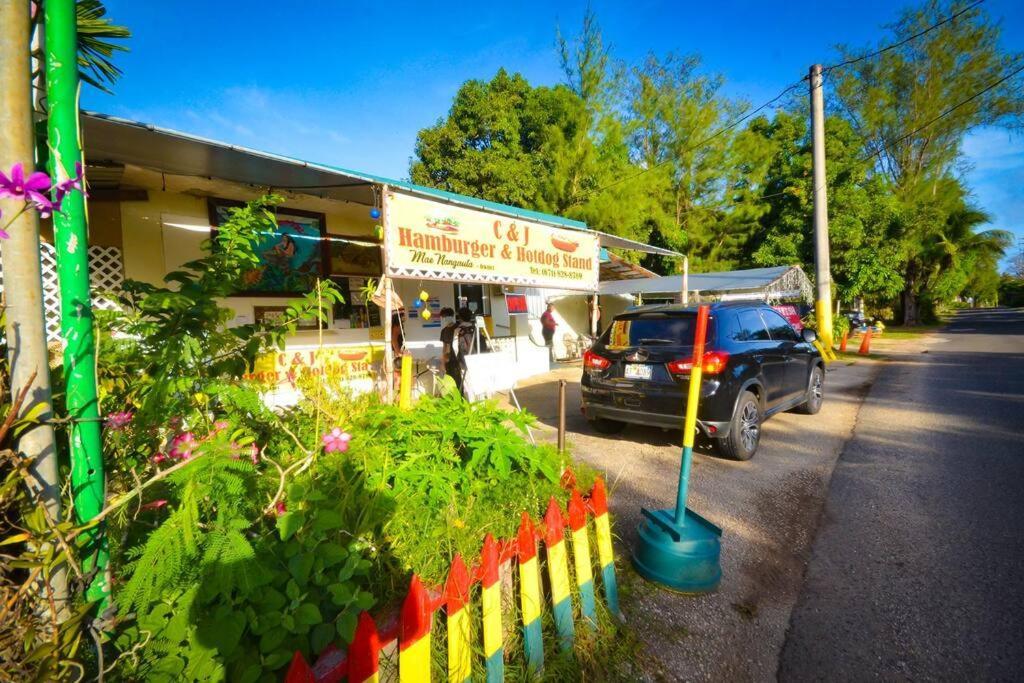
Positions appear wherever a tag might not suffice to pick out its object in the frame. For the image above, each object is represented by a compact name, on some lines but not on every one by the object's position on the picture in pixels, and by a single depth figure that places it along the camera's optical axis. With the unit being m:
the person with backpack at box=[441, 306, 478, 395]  6.73
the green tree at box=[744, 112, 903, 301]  20.45
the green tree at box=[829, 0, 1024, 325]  22.27
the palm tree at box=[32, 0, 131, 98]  1.62
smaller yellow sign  5.98
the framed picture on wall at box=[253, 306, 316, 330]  6.09
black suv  4.44
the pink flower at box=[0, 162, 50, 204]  0.96
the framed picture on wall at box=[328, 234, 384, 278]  6.89
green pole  1.12
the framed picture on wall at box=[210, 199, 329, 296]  5.93
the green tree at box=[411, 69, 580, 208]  18.23
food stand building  4.30
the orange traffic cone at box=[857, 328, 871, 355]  13.83
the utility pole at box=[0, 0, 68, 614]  1.00
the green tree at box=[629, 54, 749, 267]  23.44
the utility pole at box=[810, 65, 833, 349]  13.99
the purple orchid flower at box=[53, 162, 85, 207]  1.06
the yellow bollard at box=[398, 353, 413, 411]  4.23
